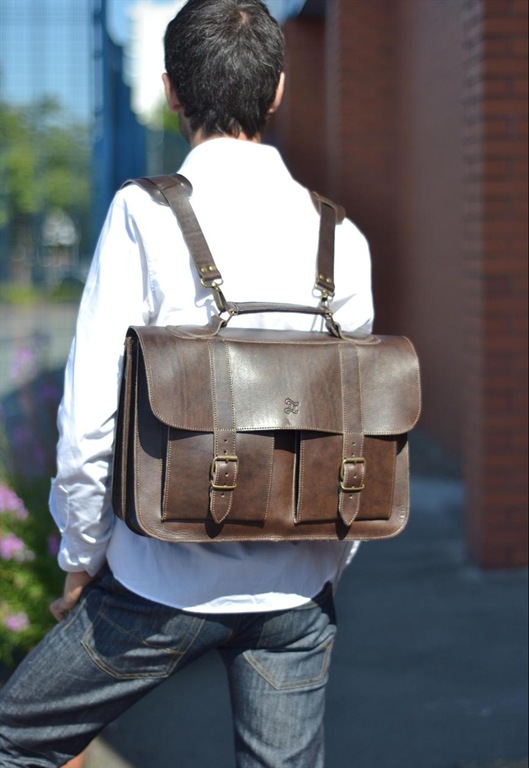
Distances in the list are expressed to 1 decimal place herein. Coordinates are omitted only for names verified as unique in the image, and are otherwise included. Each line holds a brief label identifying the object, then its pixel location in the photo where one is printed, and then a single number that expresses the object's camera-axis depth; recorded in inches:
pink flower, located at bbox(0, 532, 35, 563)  153.9
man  79.5
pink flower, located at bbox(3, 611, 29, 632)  150.0
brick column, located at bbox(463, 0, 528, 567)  198.2
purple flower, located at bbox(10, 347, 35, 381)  178.5
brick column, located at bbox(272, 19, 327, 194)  504.1
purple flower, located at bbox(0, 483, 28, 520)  159.8
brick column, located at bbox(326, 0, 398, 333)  358.0
